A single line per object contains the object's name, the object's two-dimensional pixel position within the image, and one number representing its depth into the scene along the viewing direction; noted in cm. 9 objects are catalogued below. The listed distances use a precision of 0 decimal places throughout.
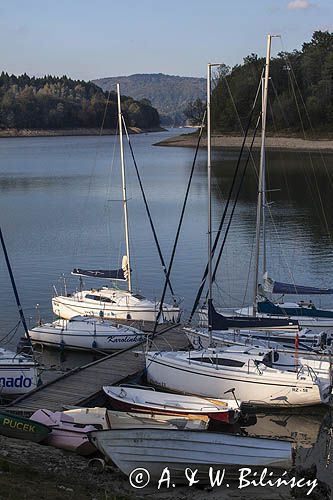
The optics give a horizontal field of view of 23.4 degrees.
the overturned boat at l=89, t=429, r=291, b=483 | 1511
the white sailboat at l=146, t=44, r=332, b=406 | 1988
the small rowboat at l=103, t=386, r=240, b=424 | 1809
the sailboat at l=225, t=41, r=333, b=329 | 2528
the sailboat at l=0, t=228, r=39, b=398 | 2039
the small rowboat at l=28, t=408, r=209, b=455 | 1652
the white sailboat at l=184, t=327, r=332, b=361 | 2267
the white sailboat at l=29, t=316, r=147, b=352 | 2566
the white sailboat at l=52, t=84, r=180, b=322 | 2878
